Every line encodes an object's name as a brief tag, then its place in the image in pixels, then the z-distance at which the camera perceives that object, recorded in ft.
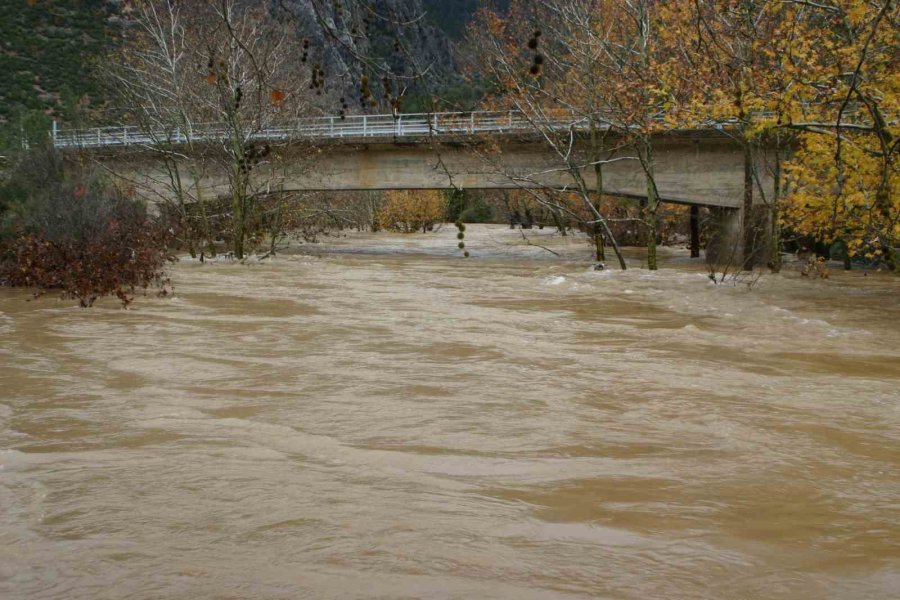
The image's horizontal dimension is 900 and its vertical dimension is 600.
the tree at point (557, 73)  78.74
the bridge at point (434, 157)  93.50
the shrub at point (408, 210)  176.35
